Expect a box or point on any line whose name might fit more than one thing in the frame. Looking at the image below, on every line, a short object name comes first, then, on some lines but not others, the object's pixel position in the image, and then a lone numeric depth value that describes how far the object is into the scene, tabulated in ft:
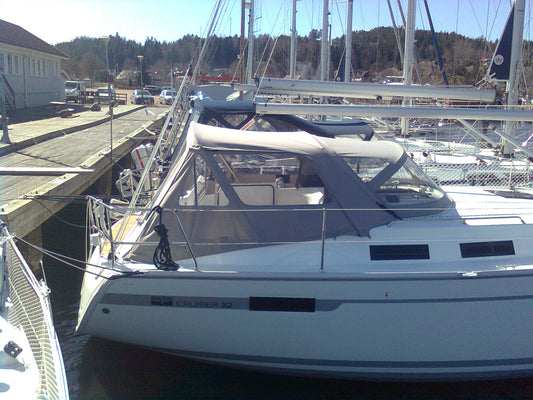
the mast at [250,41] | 62.13
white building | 83.20
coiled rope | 16.79
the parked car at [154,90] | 188.97
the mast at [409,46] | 32.04
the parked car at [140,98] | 136.98
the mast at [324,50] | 50.16
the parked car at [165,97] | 140.74
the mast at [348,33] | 53.52
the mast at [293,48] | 64.40
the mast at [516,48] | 29.27
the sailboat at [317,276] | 16.80
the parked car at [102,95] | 126.11
